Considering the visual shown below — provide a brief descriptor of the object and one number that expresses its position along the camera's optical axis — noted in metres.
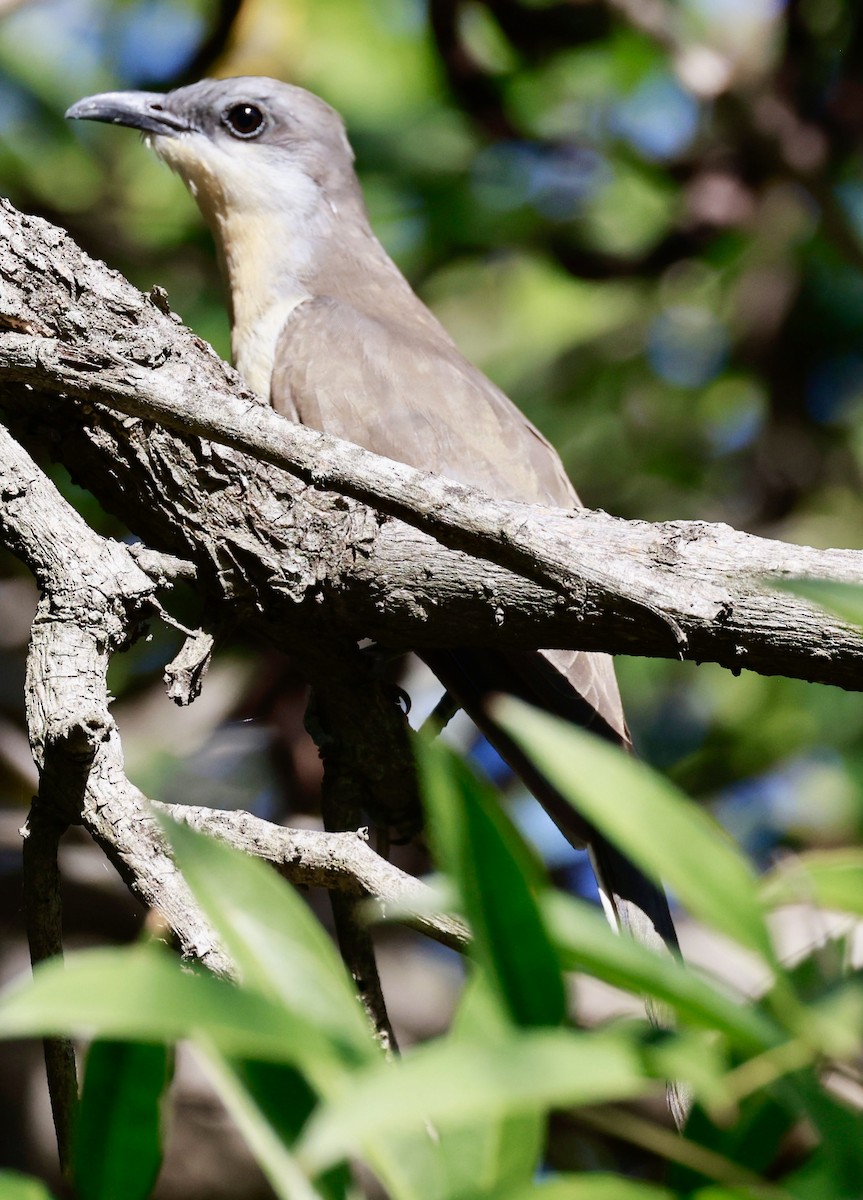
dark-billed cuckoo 5.45
